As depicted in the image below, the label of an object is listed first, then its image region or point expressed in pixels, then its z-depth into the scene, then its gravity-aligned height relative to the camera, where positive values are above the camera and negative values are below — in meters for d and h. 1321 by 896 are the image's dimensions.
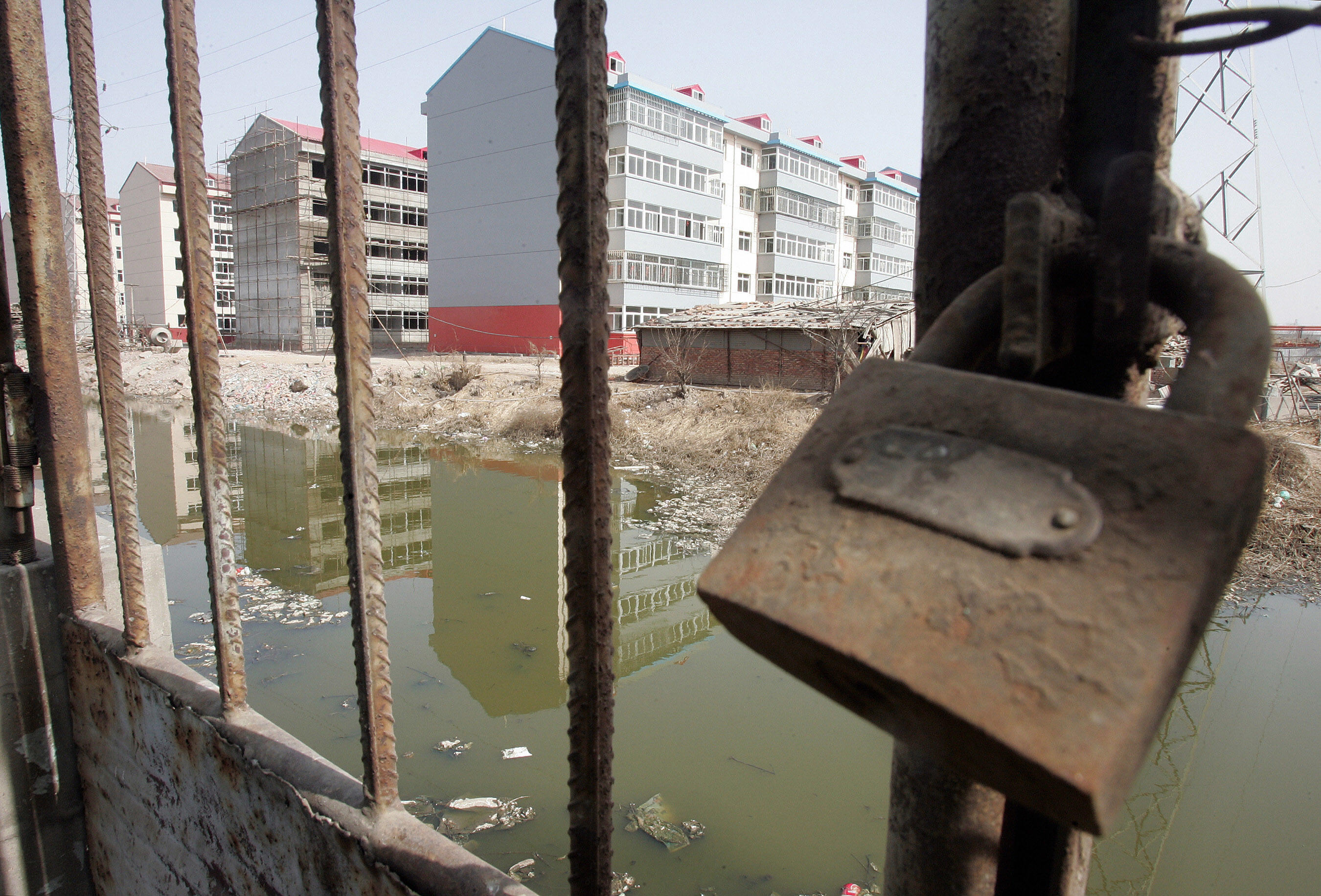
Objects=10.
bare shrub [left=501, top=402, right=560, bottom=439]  15.87 -1.54
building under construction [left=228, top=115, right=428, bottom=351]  33.31 +4.97
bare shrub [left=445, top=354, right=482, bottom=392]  20.06 -0.70
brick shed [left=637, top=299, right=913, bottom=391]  17.97 +0.21
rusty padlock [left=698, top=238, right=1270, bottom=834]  0.42 -0.13
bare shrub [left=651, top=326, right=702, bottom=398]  19.33 -0.09
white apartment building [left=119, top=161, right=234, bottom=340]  40.81 +5.30
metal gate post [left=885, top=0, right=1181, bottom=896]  0.65 +0.18
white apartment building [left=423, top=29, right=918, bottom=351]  28.91 +6.35
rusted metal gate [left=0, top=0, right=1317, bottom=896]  0.61 +0.05
